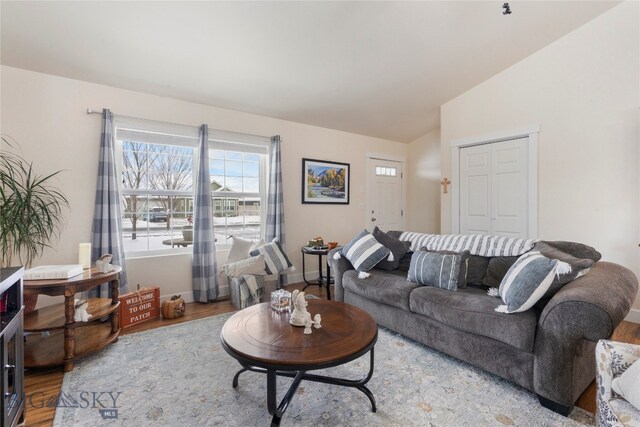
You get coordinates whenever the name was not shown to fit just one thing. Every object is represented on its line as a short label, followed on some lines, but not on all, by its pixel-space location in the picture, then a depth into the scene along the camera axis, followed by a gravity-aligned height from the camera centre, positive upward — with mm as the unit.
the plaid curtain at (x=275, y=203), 3982 +165
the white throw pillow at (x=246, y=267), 3236 -561
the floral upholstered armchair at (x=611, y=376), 1075 -607
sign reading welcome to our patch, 2750 -870
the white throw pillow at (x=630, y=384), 1037 -588
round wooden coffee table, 1372 -640
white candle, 2488 -338
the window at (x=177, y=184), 3256 +364
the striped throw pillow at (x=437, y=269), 2359 -426
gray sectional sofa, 1564 -678
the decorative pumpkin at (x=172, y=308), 2977 -930
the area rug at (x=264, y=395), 1589 -1059
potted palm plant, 2348 +34
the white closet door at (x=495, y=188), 3701 +375
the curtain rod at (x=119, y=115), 2902 +999
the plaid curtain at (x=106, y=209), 2883 +47
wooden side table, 2045 -773
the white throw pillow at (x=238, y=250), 3598 -417
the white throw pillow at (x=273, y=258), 3459 -499
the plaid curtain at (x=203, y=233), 3424 -213
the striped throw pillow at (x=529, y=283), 1784 -393
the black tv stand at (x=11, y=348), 1250 -615
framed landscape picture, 4449 +520
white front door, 5199 +374
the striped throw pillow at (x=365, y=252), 2924 -359
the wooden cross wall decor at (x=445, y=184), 4410 +481
